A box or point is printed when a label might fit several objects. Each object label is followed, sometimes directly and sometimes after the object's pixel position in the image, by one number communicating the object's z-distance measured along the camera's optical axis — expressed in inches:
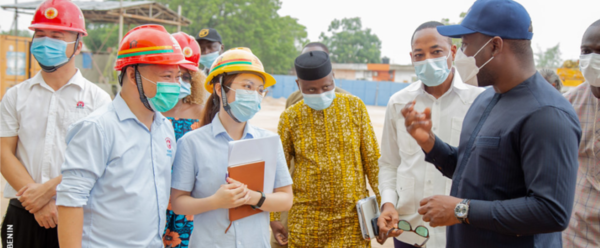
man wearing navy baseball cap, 67.9
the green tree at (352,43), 2891.2
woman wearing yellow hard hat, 90.2
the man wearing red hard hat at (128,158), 75.9
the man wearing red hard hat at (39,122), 107.7
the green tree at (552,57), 2546.8
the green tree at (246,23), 1560.0
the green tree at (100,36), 1646.2
